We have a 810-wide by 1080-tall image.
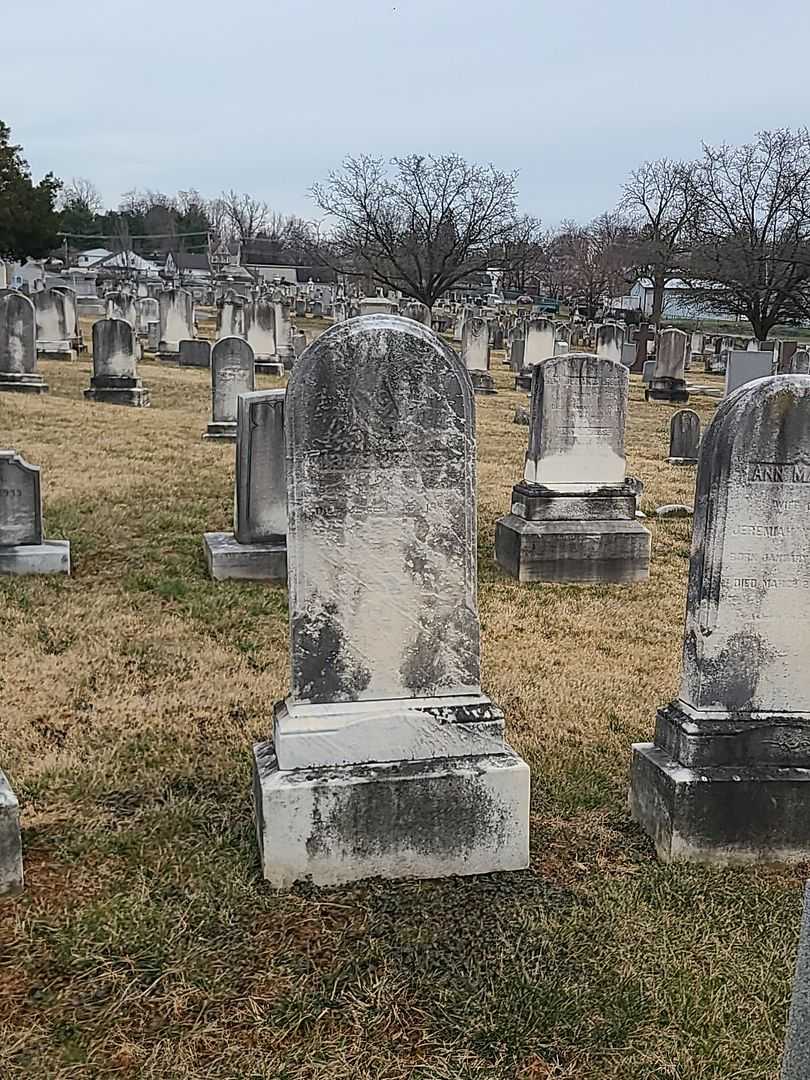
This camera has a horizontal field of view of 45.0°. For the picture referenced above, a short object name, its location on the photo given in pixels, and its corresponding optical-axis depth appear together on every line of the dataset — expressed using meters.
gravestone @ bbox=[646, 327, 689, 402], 22.83
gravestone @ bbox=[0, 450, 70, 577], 7.26
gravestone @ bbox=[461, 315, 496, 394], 23.48
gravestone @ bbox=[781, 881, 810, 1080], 1.62
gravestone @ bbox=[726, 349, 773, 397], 19.75
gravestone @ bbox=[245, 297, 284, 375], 22.75
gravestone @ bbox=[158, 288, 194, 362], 24.84
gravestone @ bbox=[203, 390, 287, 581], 7.36
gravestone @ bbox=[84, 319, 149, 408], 16.88
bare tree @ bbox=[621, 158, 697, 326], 40.44
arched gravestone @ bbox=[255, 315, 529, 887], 3.56
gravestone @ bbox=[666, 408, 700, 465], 13.49
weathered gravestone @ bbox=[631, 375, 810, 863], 3.84
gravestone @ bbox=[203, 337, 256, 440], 12.95
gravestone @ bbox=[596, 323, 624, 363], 25.98
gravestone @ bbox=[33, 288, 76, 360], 22.62
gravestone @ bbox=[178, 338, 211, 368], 23.50
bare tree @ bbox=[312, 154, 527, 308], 36.03
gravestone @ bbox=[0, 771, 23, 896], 3.43
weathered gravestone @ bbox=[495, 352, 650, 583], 7.94
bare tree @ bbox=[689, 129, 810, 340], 30.95
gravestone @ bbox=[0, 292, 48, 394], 16.56
